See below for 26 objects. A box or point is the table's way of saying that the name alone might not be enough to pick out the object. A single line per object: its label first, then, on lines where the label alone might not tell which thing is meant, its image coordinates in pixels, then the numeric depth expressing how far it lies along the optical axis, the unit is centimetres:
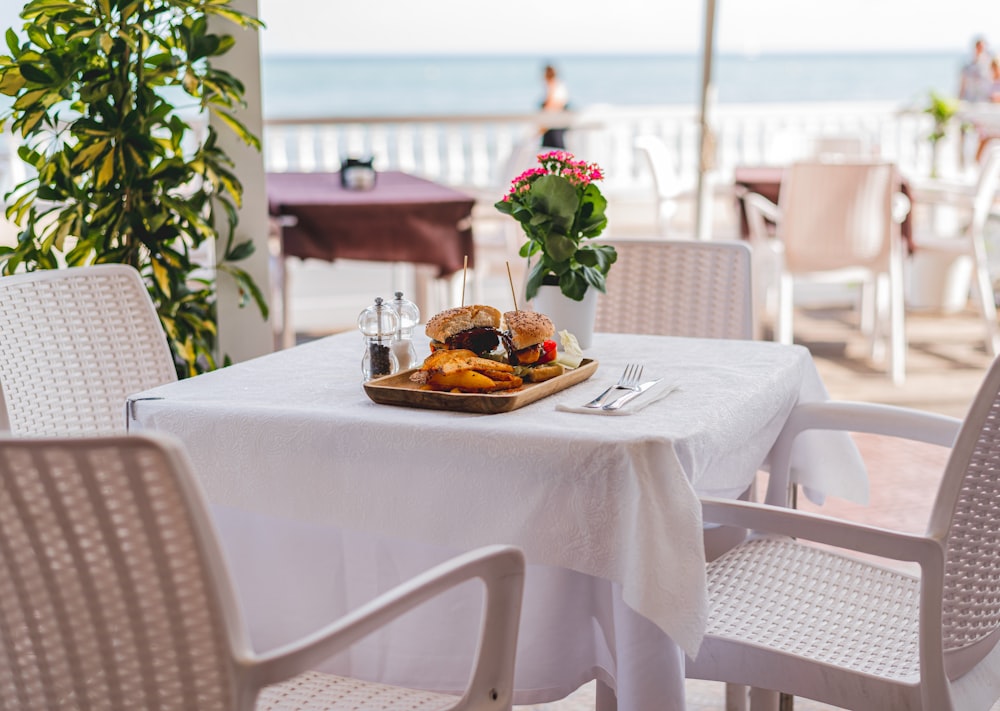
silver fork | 160
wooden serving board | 154
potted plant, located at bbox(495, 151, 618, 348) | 188
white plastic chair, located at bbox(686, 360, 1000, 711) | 139
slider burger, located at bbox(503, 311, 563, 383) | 169
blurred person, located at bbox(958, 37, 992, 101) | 667
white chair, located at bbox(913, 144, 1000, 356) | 485
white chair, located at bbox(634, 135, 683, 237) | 504
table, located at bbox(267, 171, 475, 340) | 429
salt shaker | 178
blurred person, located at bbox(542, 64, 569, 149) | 802
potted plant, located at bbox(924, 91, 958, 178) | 552
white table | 138
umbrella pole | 457
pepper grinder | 172
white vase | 194
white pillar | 278
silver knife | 155
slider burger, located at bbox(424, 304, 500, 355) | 173
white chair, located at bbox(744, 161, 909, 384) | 456
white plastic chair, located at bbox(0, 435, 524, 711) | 99
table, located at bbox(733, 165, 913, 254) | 503
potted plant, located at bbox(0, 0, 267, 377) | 242
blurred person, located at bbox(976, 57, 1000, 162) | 668
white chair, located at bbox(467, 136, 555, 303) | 444
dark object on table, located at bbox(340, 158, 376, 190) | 463
